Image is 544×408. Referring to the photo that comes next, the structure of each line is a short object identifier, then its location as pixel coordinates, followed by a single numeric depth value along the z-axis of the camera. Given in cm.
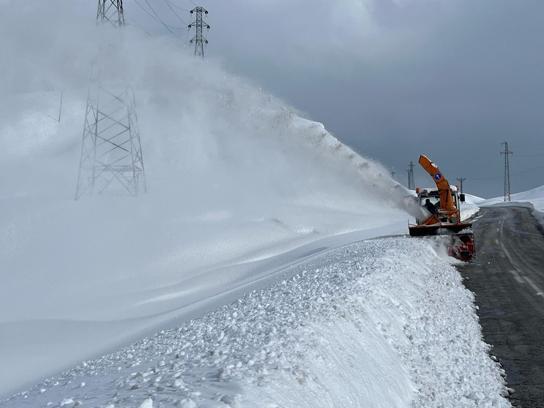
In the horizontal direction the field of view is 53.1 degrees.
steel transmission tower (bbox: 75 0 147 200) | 3112
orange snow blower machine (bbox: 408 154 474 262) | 2106
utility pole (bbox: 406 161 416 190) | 11675
